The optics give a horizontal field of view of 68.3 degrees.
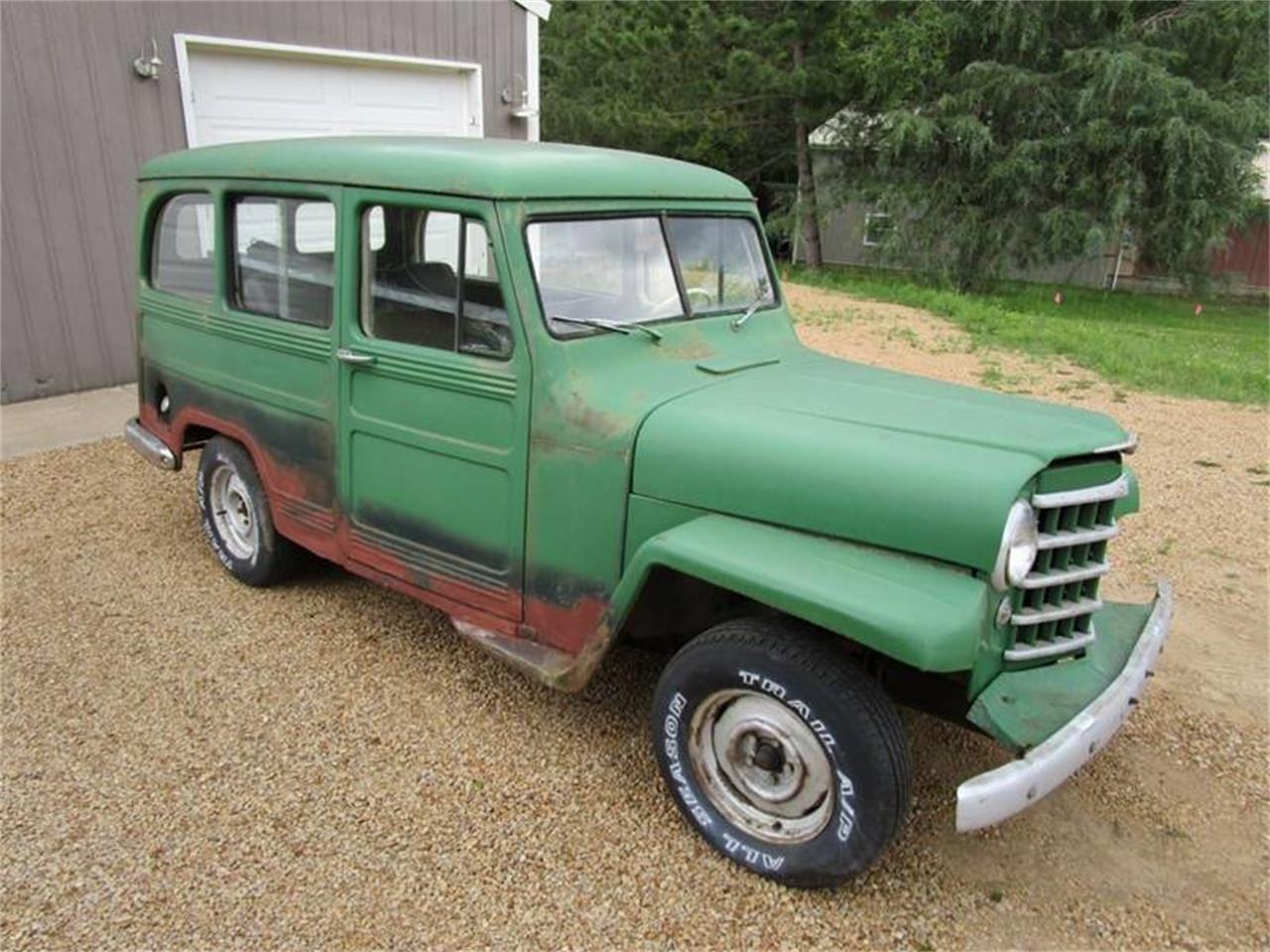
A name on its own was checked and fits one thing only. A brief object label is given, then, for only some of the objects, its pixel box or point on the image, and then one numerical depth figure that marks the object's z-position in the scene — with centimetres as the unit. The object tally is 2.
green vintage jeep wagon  241
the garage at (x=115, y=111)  678
